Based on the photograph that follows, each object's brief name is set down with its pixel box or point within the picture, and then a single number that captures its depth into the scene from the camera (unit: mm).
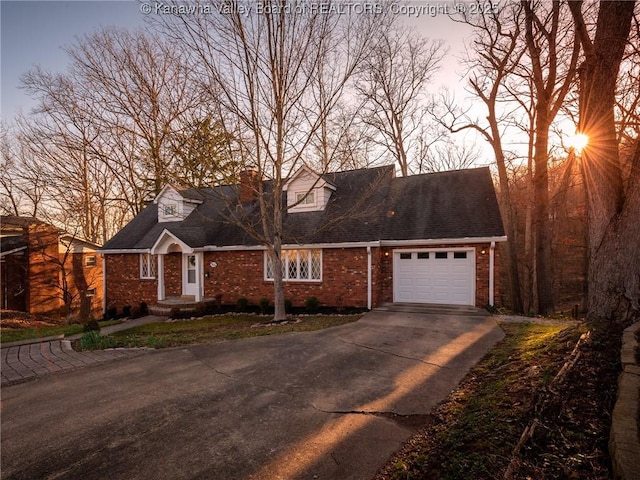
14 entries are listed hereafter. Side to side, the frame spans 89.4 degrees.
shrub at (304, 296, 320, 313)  12789
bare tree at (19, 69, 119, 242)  18734
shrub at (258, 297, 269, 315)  13453
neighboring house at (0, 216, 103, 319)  17766
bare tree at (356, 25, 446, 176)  19875
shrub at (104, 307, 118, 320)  16861
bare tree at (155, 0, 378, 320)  9469
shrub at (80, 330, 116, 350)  7873
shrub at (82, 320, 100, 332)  10048
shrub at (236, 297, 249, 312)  14180
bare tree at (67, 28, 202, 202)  18797
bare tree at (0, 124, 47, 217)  19438
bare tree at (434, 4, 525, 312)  13133
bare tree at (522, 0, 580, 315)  12047
